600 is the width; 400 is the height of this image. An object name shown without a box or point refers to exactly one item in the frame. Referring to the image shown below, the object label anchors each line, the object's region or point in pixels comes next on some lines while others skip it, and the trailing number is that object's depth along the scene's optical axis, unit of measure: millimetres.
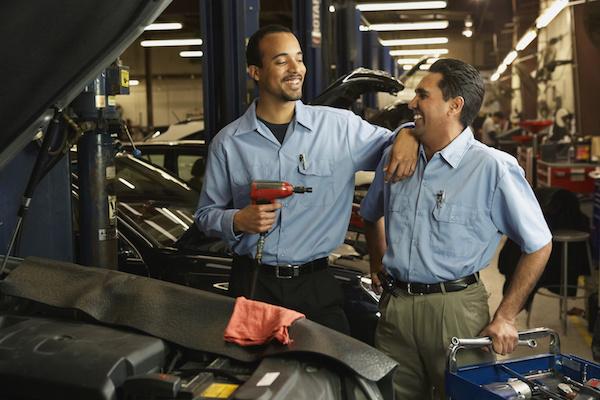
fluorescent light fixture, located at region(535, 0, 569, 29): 11570
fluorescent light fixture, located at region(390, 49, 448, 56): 28416
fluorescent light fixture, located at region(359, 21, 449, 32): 21408
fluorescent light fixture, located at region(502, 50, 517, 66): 24188
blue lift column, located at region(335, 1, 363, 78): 9461
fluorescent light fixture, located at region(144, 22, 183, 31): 16991
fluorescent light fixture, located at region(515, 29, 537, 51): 18288
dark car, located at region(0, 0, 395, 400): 1644
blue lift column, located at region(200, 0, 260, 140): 4754
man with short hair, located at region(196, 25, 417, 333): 2957
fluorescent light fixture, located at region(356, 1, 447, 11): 15545
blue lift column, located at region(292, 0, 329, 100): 6797
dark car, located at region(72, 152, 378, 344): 4031
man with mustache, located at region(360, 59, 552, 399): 2619
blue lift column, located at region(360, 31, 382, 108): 12023
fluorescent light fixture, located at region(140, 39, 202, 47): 20328
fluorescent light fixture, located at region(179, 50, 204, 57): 23220
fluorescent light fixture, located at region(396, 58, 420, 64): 30970
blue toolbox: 2244
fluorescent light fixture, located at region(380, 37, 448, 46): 25984
